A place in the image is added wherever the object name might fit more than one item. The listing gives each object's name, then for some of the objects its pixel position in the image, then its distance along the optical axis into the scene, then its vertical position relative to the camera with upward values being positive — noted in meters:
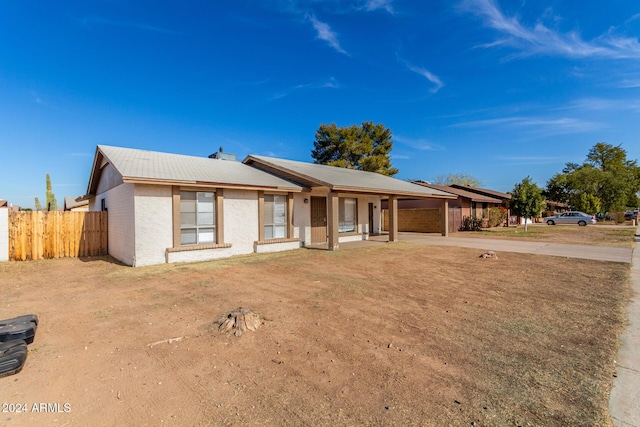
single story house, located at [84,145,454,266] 9.70 +0.39
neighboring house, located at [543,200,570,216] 47.73 +0.53
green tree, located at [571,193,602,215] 35.52 +0.70
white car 31.12 -0.97
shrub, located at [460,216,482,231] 25.55 -1.12
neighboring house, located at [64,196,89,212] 20.20 +0.79
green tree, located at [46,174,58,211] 23.83 +1.37
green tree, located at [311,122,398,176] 35.19 +7.84
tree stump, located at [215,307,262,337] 4.38 -1.66
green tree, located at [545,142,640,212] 39.44 +4.06
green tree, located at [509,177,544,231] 23.59 +0.82
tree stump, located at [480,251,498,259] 10.84 -1.61
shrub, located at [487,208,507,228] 29.42 -0.63
